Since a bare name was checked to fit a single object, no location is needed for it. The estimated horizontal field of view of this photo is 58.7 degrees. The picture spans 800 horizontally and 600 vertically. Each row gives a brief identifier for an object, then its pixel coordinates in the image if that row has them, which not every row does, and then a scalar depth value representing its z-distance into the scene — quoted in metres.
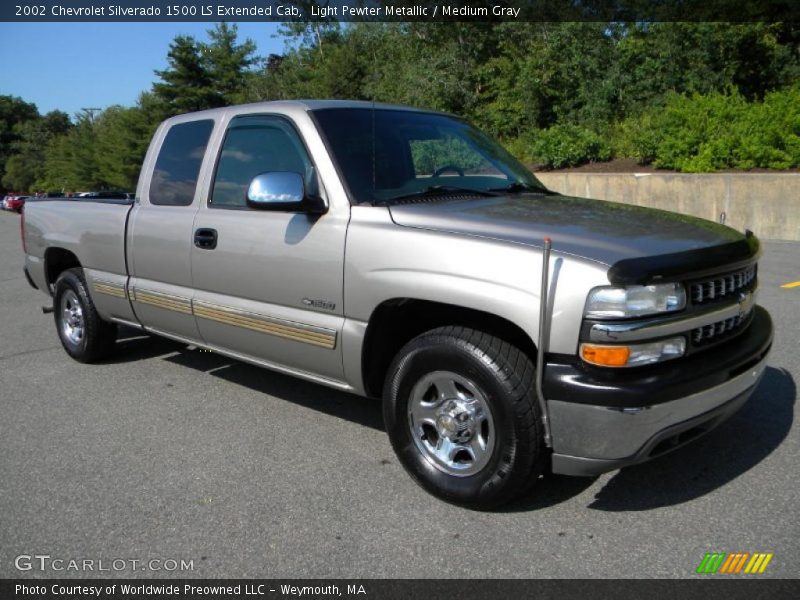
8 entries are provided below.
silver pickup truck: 2.76
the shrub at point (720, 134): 13.95
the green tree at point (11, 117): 112.25
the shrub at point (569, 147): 17.44
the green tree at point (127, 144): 46.03
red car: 47.90
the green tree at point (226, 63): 43.62
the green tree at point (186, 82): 42.97
